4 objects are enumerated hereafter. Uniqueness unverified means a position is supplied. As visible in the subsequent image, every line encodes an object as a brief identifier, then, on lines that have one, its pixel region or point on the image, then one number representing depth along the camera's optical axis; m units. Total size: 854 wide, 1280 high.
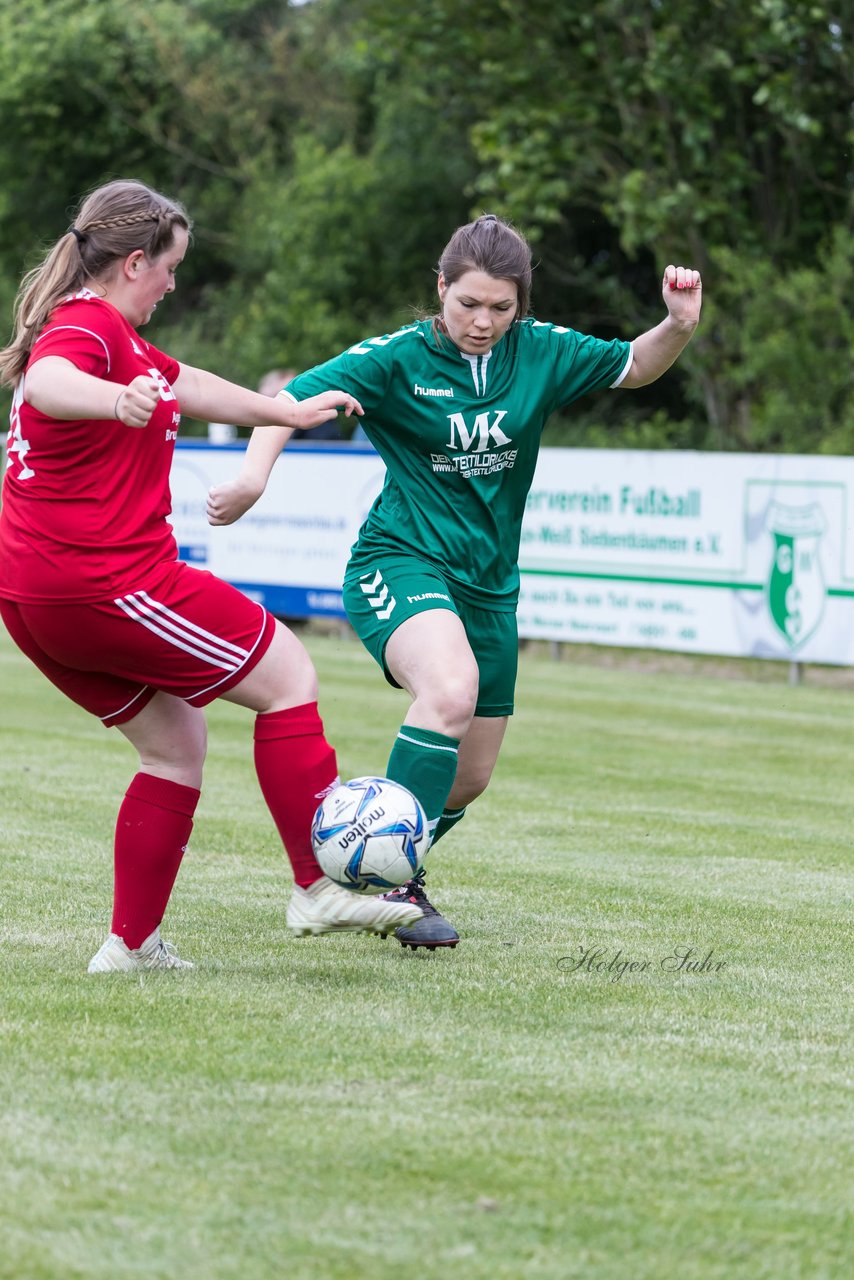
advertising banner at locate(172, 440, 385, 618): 32.69
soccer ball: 9.14
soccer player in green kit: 10.02
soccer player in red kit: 8.75
